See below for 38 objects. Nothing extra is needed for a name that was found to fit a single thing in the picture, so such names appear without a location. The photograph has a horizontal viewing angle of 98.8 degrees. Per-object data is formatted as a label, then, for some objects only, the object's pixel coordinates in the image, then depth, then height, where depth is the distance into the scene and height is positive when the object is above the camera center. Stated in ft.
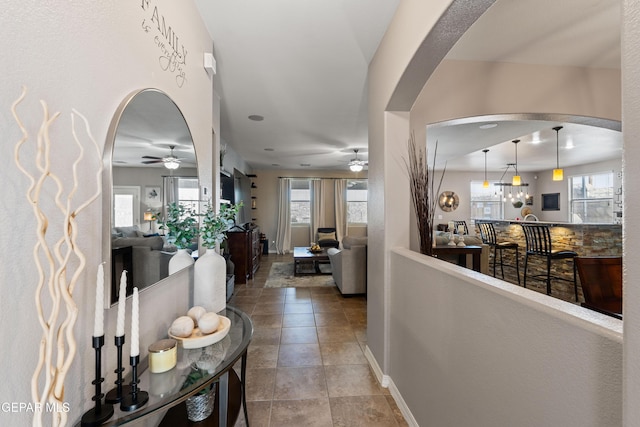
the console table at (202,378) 2.77 -1.94
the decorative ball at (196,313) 4.29 -1.57
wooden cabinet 16.01 -2.25
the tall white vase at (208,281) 4.83 -1.20
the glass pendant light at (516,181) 20.39 +2.46
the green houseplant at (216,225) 5.04 -0.21
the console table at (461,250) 12.69 -1.70
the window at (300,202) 28.58 +1.22
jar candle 3.32 -1.76
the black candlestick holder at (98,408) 2.51 -1.88
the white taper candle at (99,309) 2.47 -0.87
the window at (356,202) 28.94 +1.24
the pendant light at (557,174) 17.31 +2.51
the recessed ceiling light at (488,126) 12.41 +4.05
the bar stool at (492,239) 16.16 -1.68
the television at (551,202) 27.89 +1.26
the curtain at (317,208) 28.04 +0.58
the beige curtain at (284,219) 27.81 -0.55
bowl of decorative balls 3.87 -1.72
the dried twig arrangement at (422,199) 6.97 +0.38
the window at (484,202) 30.35 +1.30
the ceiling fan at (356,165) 19.26 +3.48
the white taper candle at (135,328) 2.78 -1.18
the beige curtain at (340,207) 28.17 +0.68
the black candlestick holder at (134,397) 2.71 -1.89
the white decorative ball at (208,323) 4.02 -1.63
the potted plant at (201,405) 4.56 -3.25
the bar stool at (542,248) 12.84 -1.69
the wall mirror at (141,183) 3.18 +0.43
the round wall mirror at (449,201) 29.89 +1.39
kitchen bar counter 12.56 -1.42
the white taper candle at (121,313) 2.72 -0.99
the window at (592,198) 23.30 +1.42
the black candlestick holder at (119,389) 2.77 -1.84
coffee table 17.97 -2.96
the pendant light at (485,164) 20.05 +4.64
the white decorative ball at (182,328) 3.92 -1.64
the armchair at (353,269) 13.92 -2.83
